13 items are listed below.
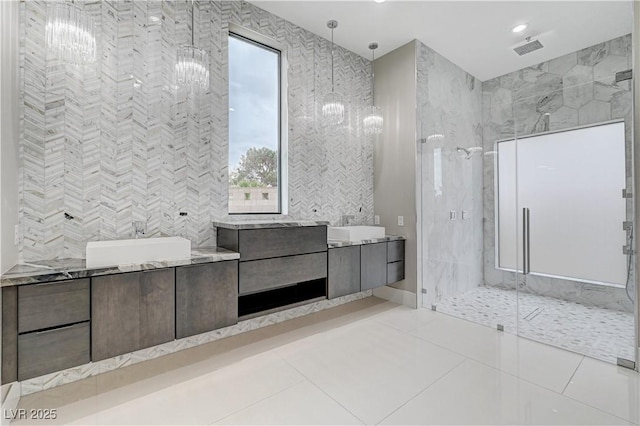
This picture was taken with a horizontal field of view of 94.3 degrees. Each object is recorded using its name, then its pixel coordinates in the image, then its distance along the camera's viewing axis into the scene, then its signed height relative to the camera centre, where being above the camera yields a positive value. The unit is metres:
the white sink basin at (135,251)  1.93 -0.25
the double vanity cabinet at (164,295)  1.67 -0.59
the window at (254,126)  3.18 +1.00
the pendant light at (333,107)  3.23 +1.18
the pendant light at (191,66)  2.28 +1.15
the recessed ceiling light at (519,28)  3.52 +2.24
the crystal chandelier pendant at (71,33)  1.76 +1.10
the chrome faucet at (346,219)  3.96 -0.05
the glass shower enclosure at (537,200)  2.79 +0.17
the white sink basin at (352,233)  3.46 -0.21
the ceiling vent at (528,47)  3.84 +2.23
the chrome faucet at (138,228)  2.47 -0.11
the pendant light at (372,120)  3.58 +1.15
